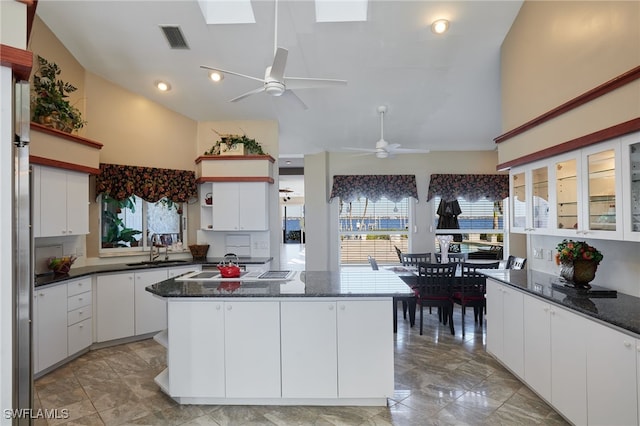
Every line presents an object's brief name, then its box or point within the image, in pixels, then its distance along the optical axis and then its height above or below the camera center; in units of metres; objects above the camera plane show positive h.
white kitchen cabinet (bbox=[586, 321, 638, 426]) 1.77 -0.95
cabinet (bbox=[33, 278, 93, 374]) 3.09 -1.04
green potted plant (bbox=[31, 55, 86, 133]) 3.37 +1.26
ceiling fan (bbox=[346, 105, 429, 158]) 4.40 +0.89
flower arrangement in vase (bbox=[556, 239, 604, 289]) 2.45 -0.37
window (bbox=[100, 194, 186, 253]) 4.43 -0.07
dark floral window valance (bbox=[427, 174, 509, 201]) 6.24 +0.54
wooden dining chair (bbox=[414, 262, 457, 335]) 4.15 -0.92
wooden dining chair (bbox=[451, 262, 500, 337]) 4.18 -0.96
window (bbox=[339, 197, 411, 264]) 6.54 -0.27
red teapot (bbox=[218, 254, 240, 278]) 3.05 -0.50
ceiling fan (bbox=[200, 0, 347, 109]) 2.33 +1.08
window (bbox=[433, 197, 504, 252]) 6.43 -0.17
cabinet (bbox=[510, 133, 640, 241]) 2.09 +0.16
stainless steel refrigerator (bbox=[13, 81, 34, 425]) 1.50 -0.21
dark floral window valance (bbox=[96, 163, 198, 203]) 4.24 +0.50
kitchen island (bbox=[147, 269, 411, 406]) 2.53 -1.01
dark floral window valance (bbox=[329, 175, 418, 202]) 6.29 +0.56
